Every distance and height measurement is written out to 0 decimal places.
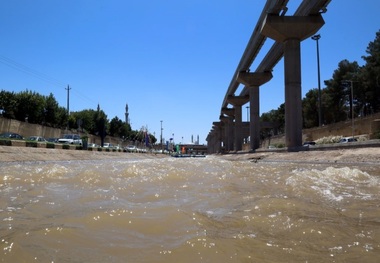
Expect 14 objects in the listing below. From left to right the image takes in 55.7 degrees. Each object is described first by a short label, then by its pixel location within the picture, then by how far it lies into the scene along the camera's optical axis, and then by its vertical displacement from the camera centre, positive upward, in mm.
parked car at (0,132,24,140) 48506 +1968
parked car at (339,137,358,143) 44669 +1535
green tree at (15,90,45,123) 70438 +8552
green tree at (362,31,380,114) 62222 +13760
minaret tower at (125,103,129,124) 166438 +16712
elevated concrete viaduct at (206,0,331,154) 28172 +9490
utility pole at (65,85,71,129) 96062 +14324
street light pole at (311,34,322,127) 64312 +20390
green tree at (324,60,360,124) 75062 +13008
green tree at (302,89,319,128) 88250 +10380
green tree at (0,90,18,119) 66000 +8397
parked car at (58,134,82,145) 52672 +1543
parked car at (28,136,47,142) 51312 +1560
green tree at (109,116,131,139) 124625 +7960
